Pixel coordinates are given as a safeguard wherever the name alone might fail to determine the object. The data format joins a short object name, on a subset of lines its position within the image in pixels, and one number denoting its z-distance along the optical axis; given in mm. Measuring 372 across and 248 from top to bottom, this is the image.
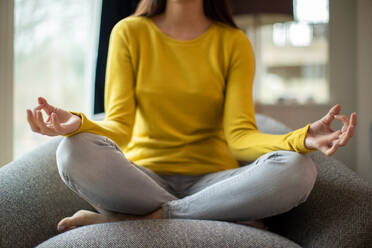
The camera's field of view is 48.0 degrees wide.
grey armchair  905
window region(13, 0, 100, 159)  1954
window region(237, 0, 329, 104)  3455
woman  996
